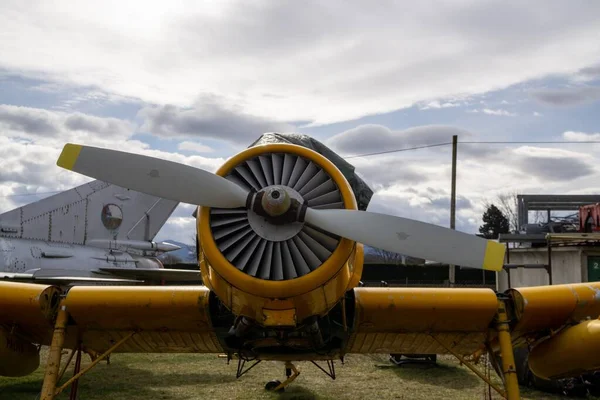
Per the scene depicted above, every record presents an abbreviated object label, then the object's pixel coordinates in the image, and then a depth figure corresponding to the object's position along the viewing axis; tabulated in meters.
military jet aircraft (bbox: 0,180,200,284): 15.64
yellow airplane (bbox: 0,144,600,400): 4.75
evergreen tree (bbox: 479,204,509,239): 55.12
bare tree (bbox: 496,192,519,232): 55.53
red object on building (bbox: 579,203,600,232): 20.30
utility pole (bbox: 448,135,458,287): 20.44
